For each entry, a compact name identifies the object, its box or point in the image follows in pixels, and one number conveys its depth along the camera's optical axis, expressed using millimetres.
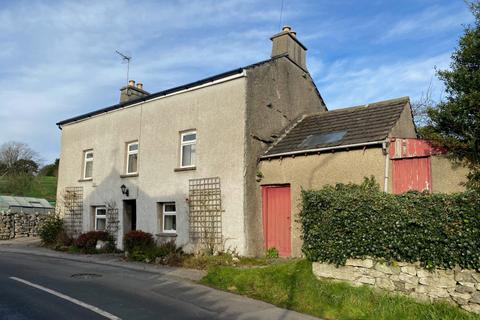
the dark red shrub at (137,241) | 15992
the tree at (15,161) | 54562
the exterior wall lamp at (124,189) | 18703
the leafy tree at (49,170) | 63406
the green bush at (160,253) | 14445
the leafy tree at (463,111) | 11516
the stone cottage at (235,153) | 14102
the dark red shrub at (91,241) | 18203
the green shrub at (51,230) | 21281
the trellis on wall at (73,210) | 21047
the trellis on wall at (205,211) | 15180
